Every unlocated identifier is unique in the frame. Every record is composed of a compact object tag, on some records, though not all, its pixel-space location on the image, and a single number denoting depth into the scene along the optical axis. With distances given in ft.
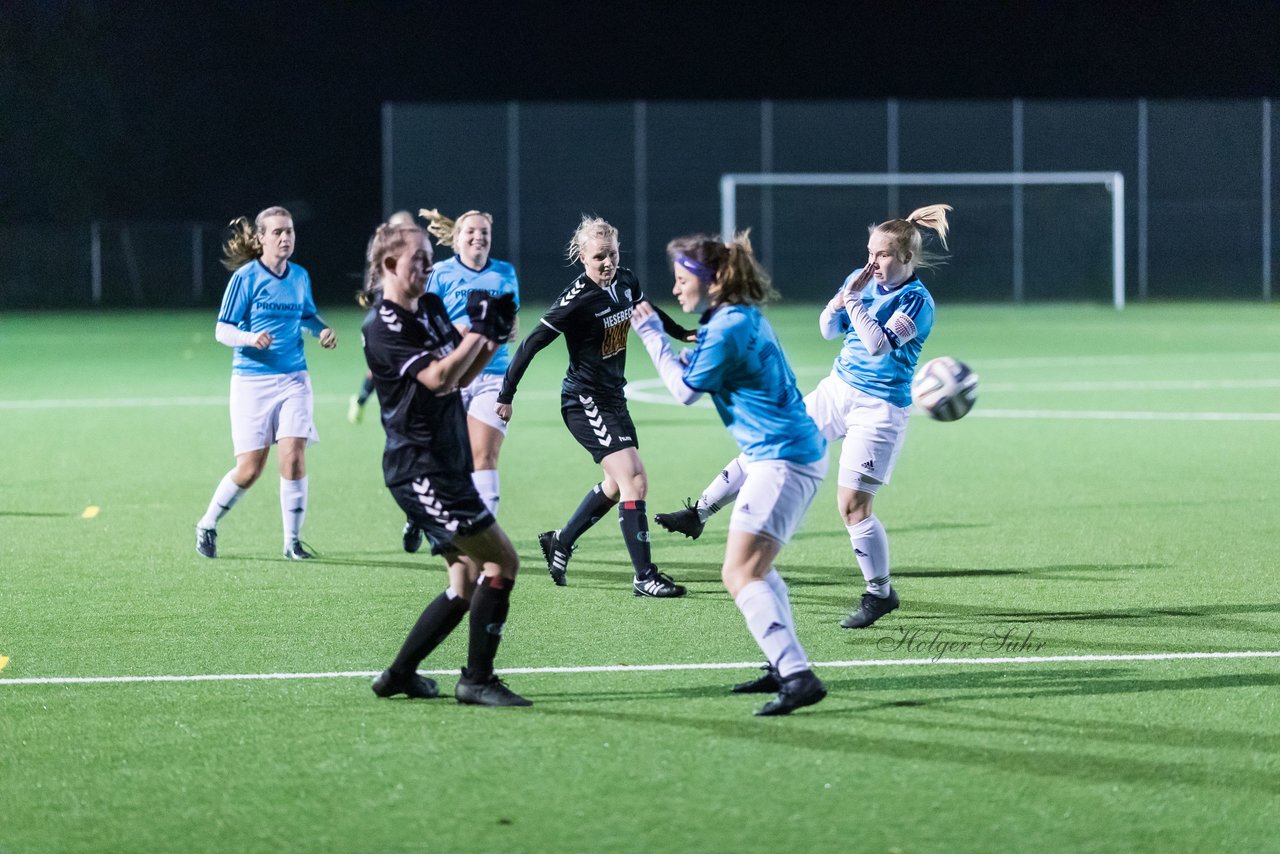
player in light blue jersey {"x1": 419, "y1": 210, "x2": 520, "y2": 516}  58.79
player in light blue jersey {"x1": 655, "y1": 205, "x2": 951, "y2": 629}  47.33
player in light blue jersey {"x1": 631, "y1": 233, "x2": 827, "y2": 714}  37.36
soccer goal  230.63
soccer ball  47.10
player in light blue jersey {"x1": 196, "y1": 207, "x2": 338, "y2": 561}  59.40
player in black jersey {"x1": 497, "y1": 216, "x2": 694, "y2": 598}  52.11
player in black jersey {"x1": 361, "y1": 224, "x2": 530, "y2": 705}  36.92
